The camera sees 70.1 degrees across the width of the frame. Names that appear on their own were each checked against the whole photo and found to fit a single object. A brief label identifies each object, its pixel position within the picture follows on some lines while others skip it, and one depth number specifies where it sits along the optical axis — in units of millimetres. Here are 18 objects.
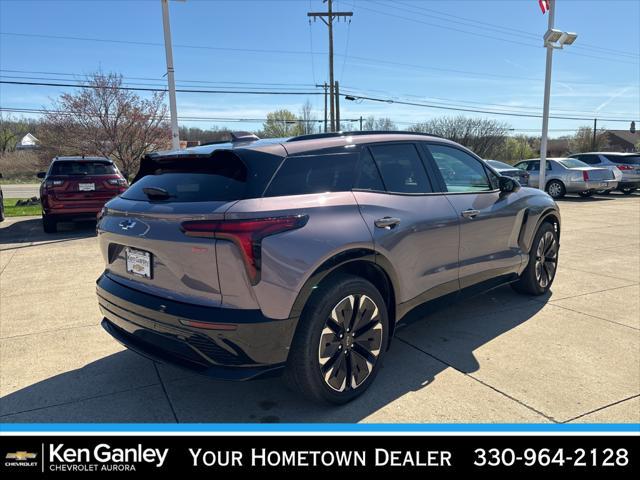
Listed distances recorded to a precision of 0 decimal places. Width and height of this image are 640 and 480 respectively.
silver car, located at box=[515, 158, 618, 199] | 16828
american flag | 15523
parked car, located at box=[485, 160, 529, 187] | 16234
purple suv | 2414
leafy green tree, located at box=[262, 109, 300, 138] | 56812
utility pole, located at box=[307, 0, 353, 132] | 29245
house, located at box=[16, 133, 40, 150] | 64294
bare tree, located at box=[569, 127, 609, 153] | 62562
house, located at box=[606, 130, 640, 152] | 77700
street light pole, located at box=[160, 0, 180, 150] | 10552
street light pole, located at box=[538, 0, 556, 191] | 15367
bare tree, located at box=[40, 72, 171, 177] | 23188
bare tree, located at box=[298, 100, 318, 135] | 56872
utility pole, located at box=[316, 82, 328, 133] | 34909
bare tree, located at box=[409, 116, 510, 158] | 66688
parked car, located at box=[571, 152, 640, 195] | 18438
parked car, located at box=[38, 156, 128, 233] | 9422
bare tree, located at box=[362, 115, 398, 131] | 63000
